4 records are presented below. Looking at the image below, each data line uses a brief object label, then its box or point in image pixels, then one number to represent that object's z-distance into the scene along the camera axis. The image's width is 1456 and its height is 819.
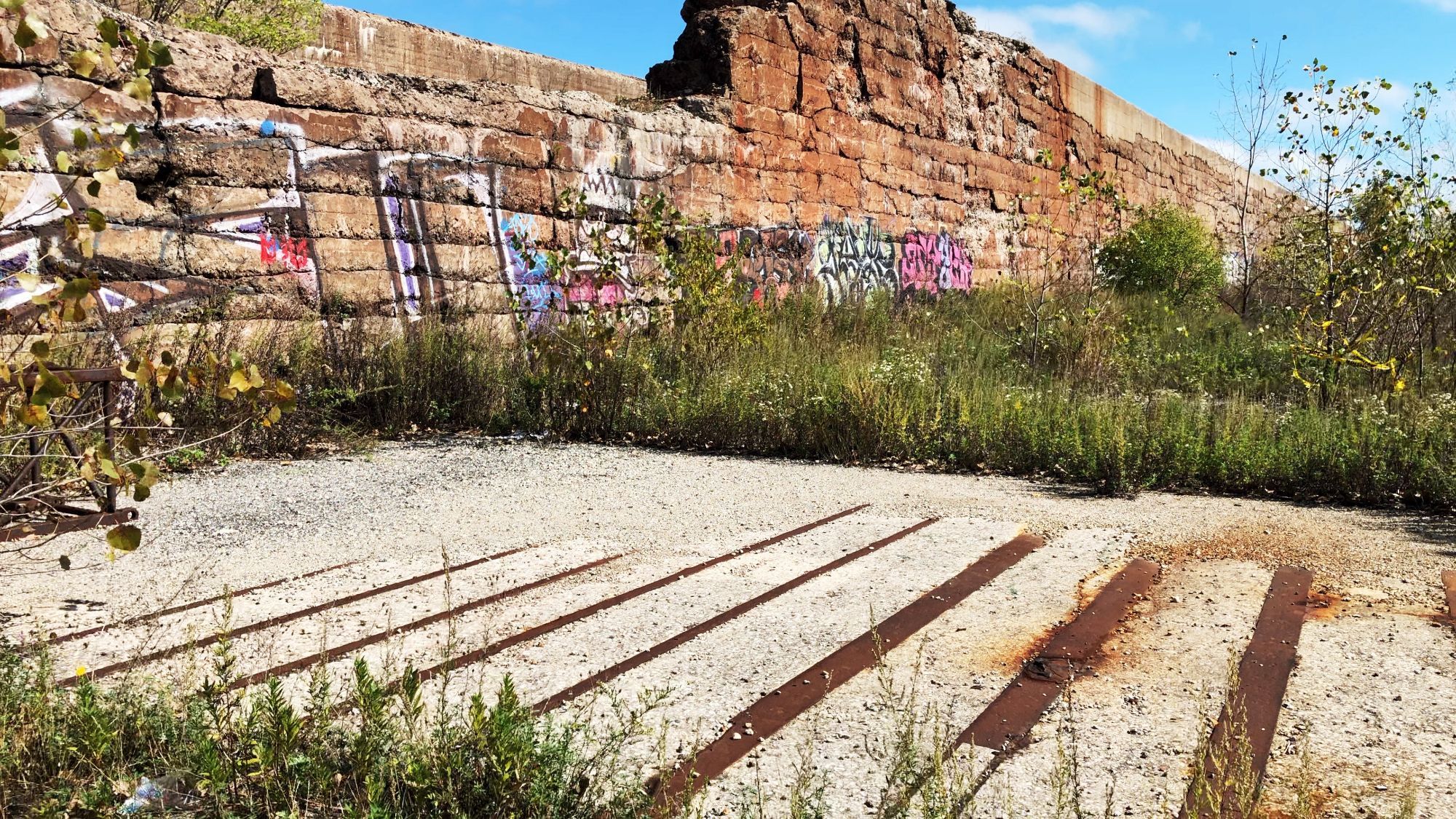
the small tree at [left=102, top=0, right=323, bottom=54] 11.30
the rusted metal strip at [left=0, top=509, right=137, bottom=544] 3.76
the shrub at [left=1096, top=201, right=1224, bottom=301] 15.70
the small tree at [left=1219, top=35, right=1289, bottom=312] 13.55
